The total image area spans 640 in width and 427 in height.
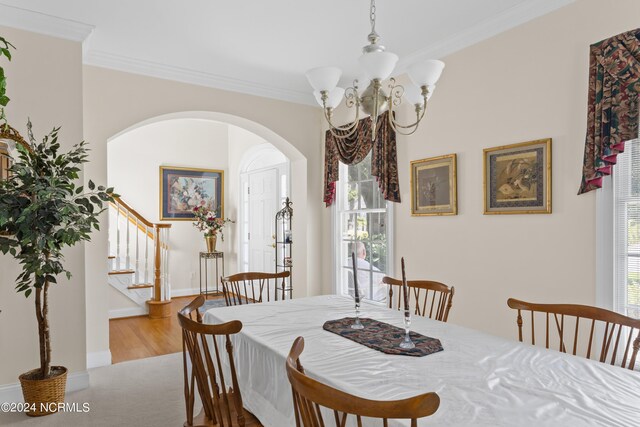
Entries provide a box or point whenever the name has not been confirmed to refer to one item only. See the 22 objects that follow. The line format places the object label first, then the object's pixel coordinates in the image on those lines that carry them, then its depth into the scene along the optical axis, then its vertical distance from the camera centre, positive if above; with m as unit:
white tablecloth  1.25 -0.62
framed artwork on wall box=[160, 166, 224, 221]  7.00 +0.38
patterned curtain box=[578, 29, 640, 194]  2.34 +0.63
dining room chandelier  1.95 +0.66
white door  6.47 -0.07
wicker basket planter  2.80 -1.23
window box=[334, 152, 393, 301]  4.32 -0.21
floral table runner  1.83 -0.62
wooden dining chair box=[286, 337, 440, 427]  0.99 -0.48
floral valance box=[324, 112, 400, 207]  4.03 +0.61
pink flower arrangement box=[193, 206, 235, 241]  7.01 -0.14
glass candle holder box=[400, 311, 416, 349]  1.88 -0.59
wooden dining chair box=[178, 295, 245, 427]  1.62 -0.70
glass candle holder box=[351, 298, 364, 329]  2.23 -0.61
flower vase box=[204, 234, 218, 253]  7.03 -0.50
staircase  5.74 -0.75
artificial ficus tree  2.59 -0.01
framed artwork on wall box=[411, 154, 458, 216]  3.50 +0.22
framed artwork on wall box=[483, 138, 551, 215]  2.85 +0.24
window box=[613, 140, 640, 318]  2.44 -0.12
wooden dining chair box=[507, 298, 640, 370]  1.86 -0.65
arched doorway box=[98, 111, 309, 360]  4.38 +0.59
